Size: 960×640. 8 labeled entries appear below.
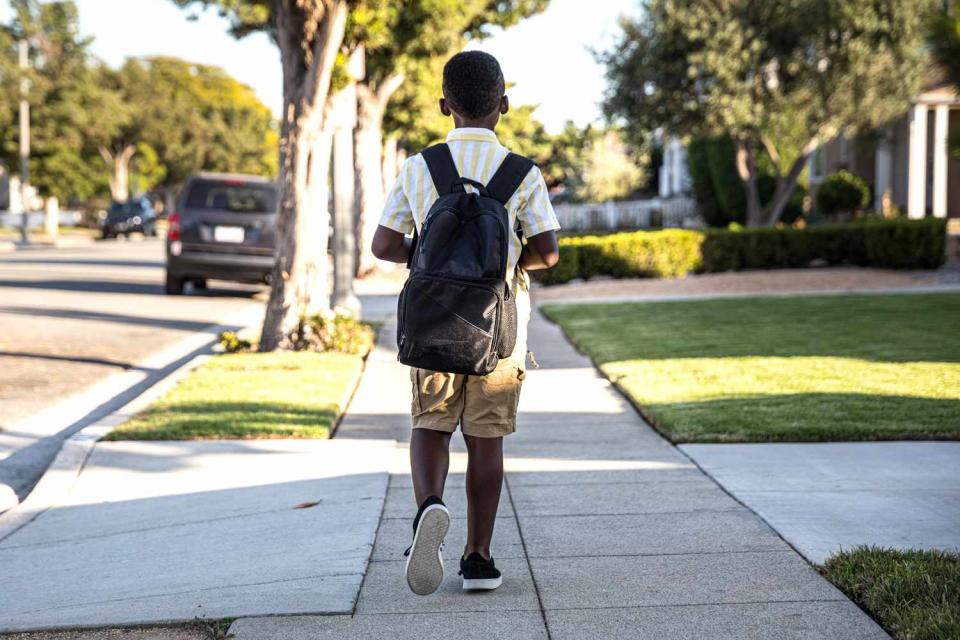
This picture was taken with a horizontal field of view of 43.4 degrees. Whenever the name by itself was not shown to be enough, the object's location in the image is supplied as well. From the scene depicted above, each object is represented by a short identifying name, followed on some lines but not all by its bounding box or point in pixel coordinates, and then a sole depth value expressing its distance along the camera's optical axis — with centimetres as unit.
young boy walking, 408
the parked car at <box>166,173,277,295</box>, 1844
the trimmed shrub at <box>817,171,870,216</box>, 2708
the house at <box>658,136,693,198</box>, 4300
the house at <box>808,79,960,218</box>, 2450
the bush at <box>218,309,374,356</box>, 1156
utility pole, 4422
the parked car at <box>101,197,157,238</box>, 5041
